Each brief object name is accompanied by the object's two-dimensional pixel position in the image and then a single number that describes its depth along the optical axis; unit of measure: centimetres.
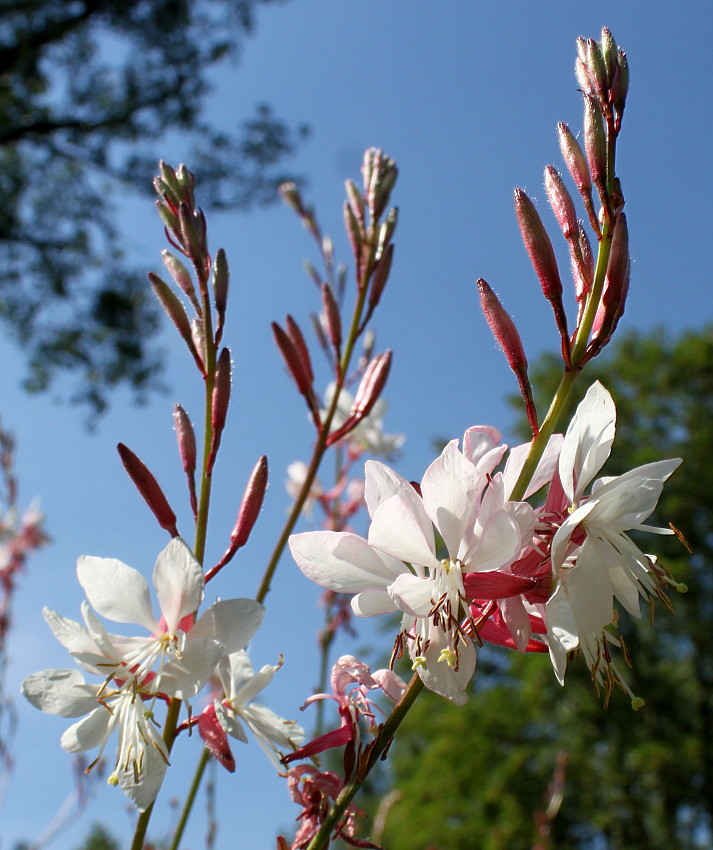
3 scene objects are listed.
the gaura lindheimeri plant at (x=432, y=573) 11
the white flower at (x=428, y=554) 11
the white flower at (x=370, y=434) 32
